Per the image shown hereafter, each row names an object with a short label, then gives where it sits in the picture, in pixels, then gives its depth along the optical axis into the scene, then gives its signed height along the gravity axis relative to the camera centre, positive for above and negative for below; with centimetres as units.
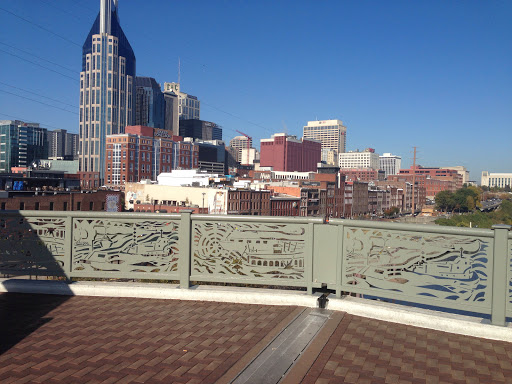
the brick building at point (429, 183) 18130 +172
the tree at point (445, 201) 12950 -402
